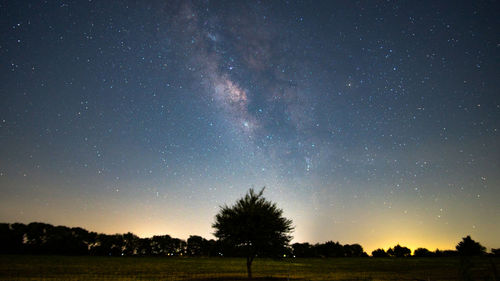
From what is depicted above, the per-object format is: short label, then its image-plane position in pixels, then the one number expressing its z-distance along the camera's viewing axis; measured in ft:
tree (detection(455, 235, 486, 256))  356.30
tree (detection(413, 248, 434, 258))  496.51
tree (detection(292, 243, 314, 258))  545.32
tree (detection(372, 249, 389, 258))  563.40
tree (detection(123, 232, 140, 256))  533.14
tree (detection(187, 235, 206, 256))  646.74
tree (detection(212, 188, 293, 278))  89.76
